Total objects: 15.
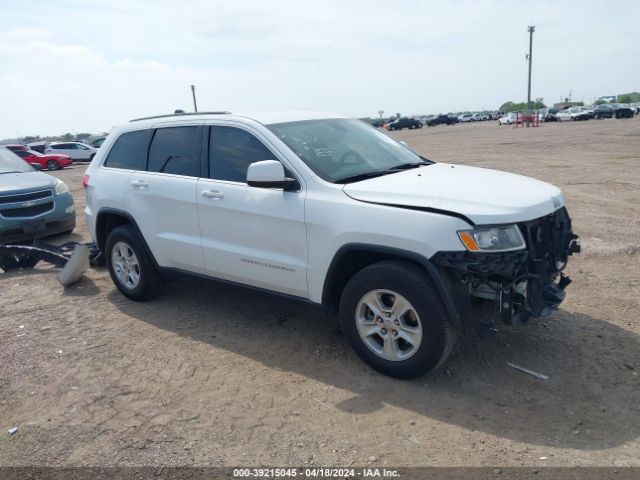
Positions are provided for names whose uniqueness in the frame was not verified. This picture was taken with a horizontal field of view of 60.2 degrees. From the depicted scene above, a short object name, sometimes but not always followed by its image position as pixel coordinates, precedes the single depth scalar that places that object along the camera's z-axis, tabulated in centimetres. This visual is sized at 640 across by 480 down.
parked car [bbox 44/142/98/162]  3256
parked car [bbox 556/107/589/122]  5732
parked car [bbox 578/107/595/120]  5712
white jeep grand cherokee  353
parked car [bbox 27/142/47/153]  3381
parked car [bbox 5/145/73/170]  2855
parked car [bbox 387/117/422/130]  6994
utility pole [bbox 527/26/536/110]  7775
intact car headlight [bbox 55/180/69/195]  906
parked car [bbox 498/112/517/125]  6245
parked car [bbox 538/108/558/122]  6362
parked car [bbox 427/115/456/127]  7869
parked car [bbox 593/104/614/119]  5644
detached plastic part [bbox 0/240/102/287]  640
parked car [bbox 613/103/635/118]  5350
